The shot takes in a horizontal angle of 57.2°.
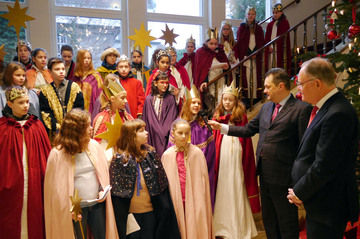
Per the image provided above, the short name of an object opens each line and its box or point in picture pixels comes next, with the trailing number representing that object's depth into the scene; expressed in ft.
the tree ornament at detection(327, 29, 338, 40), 12.17
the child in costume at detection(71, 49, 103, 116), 13.61
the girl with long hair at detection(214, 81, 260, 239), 11.74
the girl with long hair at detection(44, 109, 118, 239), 8.36
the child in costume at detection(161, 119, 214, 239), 9.90
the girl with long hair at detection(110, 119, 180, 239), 9.05
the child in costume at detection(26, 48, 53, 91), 12.85
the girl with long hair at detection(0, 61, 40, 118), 10.96
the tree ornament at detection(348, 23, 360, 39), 10.91
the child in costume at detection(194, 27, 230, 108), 17.30
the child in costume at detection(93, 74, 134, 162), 10.66
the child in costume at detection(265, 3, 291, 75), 21.35
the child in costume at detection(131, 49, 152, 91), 15.99
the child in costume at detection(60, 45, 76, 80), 14.99
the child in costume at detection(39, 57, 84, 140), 10.73
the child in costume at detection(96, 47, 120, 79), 14.37
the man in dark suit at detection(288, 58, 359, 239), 6.60
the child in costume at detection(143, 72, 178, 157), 11.84
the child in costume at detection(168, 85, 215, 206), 11.58
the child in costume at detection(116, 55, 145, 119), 13.46
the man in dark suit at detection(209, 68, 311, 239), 9.34
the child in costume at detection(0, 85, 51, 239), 8.95
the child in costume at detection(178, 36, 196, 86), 18.29
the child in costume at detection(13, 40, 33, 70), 13.79
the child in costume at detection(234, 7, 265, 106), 20.83
